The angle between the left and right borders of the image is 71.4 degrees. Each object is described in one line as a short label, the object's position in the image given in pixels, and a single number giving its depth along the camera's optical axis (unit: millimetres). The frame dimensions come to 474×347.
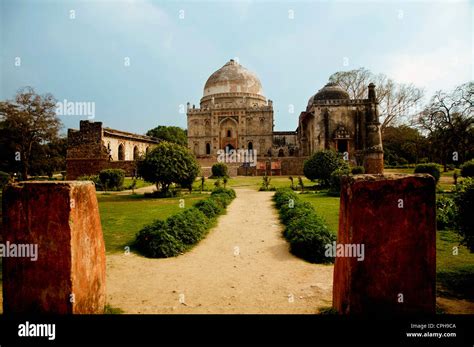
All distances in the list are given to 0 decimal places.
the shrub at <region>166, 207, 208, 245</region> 6602
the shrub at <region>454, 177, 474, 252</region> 4188
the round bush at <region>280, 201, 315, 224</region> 8073
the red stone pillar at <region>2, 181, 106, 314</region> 2961
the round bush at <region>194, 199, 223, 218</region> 9297
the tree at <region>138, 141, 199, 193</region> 13867
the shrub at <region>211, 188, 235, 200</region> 13229
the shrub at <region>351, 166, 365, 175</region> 16681
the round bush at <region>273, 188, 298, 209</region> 10977
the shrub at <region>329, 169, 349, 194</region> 14211
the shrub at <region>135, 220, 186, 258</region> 5918
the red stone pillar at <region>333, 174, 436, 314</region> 2889
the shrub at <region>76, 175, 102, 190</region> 17859
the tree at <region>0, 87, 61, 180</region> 24609
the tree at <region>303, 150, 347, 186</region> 16531
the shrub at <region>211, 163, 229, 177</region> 25203
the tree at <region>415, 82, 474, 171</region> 24594
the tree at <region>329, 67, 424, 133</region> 32281
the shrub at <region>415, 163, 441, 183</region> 15484
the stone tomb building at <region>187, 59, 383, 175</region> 29312
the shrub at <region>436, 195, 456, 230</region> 7410
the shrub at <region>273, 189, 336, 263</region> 5695
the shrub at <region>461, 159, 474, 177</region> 14344
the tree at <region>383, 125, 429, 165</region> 30078
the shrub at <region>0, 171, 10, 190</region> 16359
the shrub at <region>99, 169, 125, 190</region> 17656
